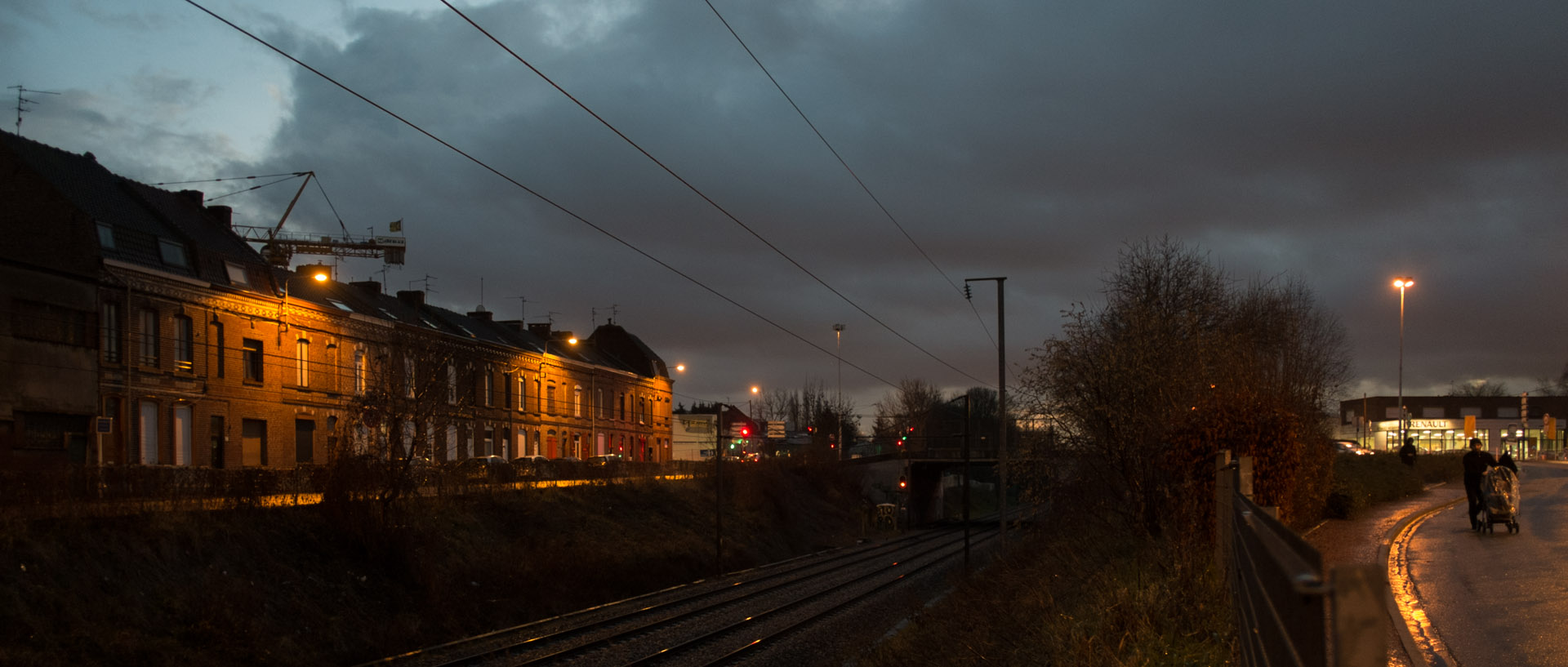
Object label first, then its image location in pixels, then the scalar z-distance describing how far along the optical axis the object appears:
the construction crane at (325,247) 56.62
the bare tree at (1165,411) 16.59
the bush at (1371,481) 25.77
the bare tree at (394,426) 28.30
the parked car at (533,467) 39.47
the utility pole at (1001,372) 33.28
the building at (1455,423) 91.25
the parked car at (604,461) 44.93
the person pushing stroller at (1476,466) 18.23
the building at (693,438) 92.69
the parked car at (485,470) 35.78
